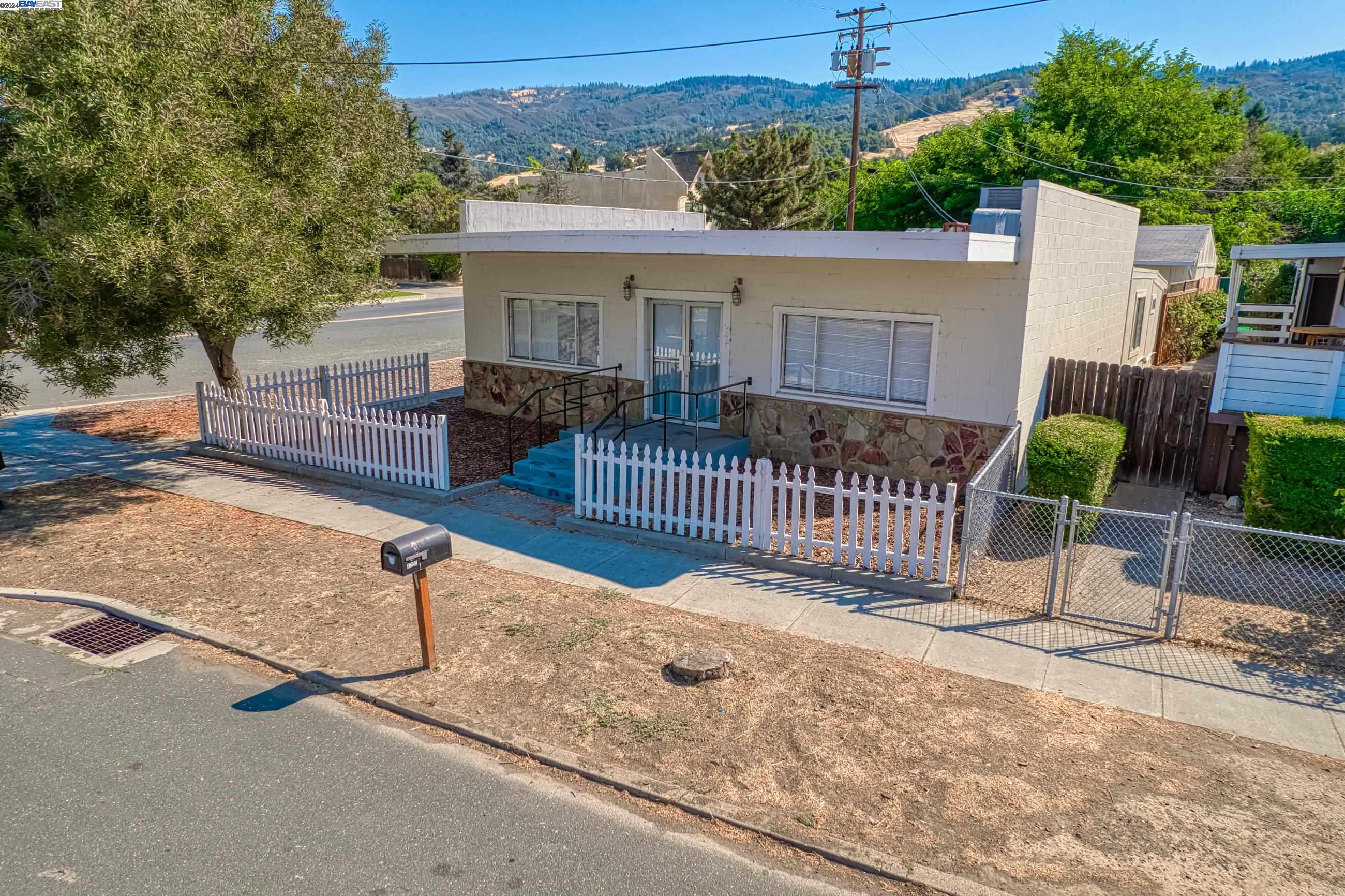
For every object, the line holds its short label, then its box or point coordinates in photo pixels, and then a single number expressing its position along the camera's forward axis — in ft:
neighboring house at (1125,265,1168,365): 55.31
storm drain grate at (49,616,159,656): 23.62
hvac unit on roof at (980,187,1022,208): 41.16
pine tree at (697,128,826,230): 144.15
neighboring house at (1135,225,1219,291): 71.15
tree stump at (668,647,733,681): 21.42
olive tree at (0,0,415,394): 28.86
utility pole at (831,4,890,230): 104.47
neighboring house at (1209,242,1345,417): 35.53
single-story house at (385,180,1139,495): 34.27
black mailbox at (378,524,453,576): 20.49
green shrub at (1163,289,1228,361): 67.84
